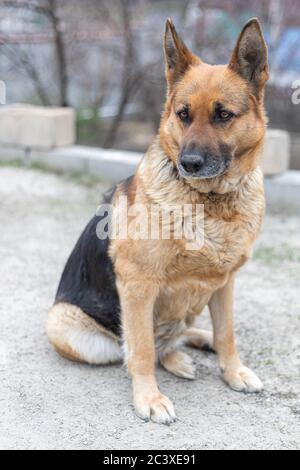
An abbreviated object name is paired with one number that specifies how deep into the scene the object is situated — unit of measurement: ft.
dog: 10.14
